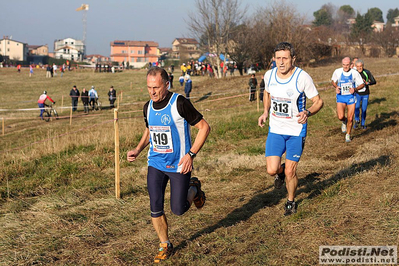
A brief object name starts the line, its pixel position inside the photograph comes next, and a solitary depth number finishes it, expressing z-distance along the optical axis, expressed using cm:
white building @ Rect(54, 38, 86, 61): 13612
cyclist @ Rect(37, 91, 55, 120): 2453
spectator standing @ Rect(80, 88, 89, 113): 2767
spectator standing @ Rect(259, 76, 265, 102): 2407
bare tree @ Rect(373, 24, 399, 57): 5674
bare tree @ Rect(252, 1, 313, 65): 3781
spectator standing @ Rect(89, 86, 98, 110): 2814
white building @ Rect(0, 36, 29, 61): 11956
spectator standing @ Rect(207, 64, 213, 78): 4580
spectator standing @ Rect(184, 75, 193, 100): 2700
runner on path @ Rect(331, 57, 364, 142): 1054
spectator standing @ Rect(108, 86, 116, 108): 2934
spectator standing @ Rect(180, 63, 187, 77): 4711
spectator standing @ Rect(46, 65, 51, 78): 5784
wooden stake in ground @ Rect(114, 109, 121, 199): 745
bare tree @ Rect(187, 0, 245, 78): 4219
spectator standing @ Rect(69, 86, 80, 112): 2819
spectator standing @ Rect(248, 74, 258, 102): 2444
